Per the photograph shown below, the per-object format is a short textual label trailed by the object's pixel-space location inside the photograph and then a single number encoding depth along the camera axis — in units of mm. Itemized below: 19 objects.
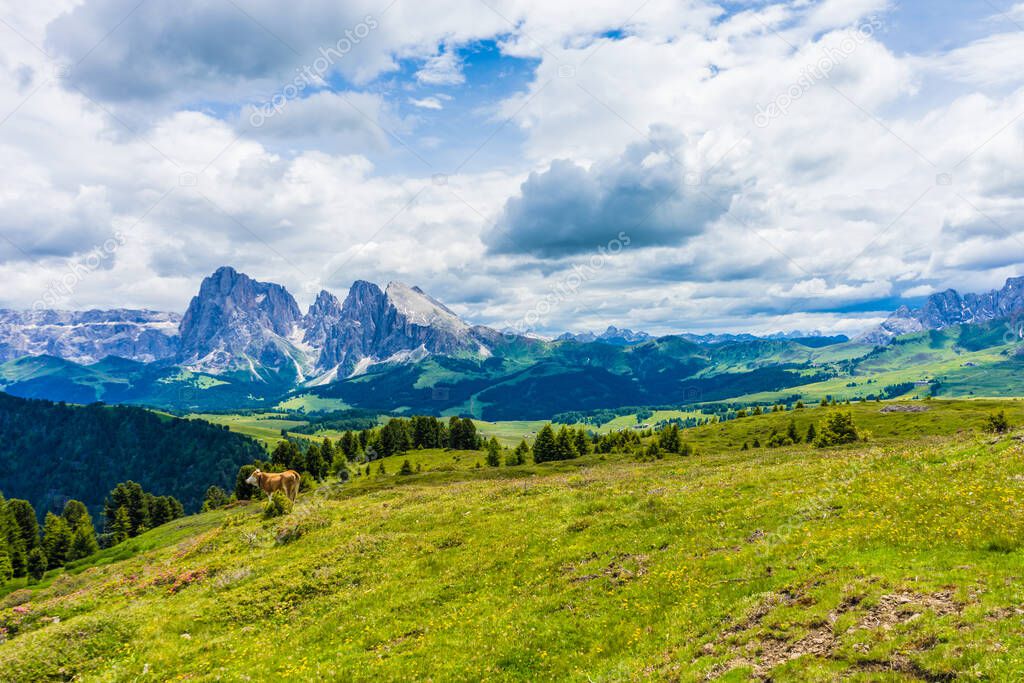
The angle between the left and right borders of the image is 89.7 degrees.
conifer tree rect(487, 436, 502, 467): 123650
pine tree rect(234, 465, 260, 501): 108338
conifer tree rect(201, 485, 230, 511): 143875
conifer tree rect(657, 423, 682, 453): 116406
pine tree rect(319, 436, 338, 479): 140125
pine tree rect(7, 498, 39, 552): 119750
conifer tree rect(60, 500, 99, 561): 116875
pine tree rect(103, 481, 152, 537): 145750
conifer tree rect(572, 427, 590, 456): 127875
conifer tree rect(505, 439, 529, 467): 121888
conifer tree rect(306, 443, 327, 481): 129500
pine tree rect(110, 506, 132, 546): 136750
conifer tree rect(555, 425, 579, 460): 123562
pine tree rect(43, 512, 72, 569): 116812
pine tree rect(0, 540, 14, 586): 96219
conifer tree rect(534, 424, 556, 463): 125438
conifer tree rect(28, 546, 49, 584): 110338
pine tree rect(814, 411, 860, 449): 87000
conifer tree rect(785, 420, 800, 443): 116769
